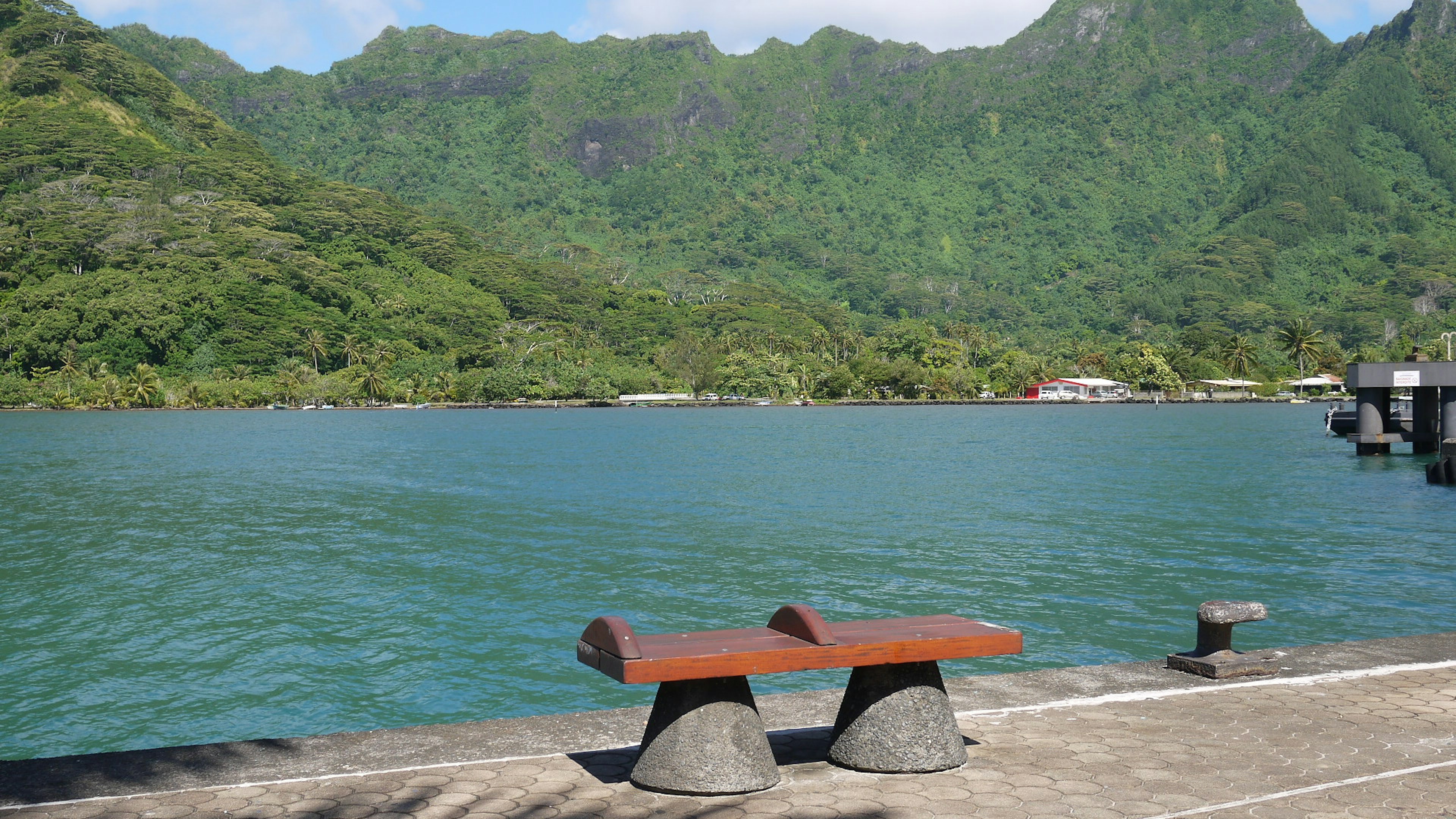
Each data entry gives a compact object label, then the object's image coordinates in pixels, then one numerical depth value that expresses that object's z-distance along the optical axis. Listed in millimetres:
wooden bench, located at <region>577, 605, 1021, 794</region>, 6184
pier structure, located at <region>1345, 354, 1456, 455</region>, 49719
